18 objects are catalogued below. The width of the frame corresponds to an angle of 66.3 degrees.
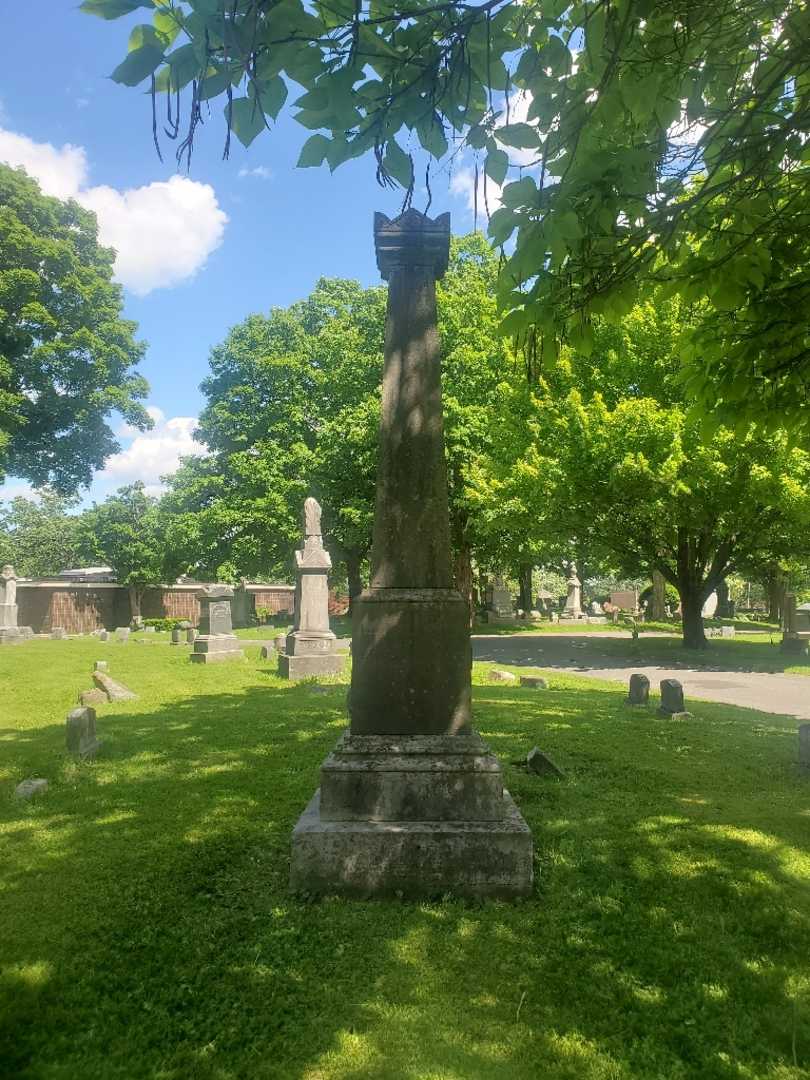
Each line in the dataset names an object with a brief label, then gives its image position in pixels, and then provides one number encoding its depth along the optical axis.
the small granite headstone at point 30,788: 5.35
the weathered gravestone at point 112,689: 10.52
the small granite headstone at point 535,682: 12.58
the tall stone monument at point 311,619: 14.02
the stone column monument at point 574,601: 39.02
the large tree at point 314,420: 23.47
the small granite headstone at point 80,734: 6.57
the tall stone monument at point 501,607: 35.66
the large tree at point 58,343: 18.92
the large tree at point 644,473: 15.18
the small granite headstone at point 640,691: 10.30
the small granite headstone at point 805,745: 6.31
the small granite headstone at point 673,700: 9.06
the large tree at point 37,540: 56.22
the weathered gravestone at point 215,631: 16.88
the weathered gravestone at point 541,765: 5.82
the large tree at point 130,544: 36.06
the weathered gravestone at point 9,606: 26.05
